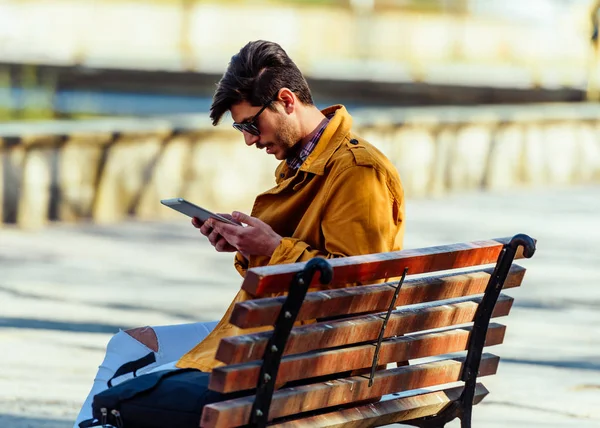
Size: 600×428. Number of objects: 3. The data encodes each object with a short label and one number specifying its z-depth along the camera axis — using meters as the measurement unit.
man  7.52
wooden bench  6.75
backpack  7.04
